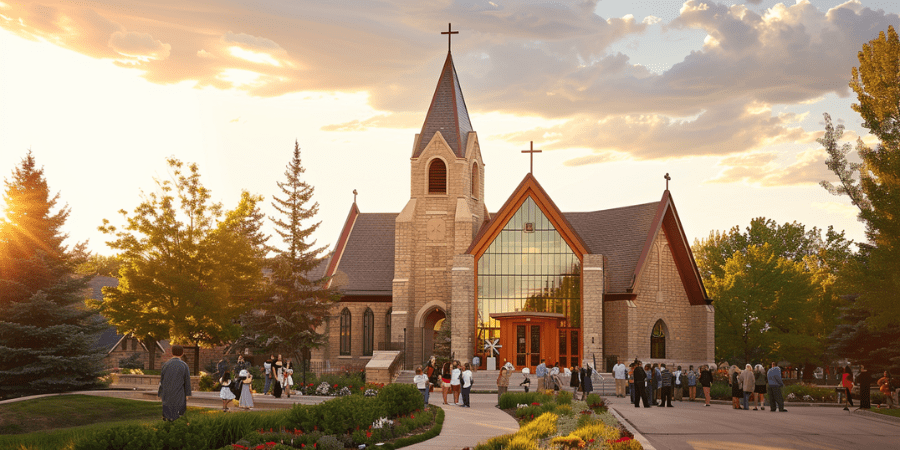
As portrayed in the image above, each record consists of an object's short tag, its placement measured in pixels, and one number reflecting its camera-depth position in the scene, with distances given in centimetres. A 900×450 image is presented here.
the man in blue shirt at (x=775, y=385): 2564
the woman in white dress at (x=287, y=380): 2870
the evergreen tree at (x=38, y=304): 2930
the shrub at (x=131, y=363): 5047
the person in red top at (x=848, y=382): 2754
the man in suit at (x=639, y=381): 2684
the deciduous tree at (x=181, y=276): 3369
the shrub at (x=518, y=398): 2309
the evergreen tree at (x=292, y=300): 3881
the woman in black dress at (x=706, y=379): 2869
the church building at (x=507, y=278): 4022
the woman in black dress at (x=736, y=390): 2719
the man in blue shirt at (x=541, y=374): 3188
